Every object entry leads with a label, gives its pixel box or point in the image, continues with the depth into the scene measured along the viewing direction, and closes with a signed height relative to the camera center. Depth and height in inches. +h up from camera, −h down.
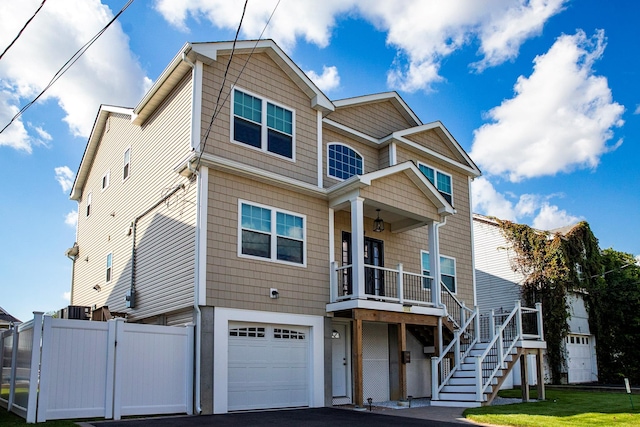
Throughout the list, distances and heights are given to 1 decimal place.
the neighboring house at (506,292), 973.8 +67.3
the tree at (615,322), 1009.5 +14.9
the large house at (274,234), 518.3 +101.3
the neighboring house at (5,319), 917.8 +28.5
